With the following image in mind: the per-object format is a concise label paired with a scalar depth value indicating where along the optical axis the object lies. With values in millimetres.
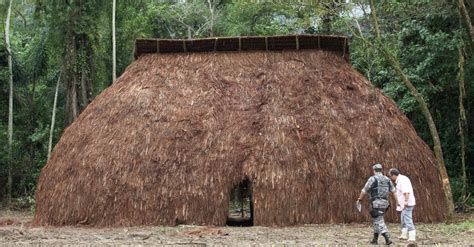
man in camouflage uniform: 9391
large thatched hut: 12500
